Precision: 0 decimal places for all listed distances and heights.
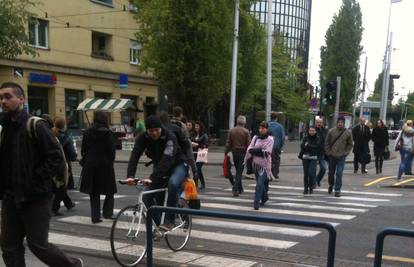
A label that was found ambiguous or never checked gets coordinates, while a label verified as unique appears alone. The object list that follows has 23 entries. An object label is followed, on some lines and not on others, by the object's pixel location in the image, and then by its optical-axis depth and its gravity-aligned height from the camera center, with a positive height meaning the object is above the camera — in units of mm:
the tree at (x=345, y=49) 72188 +6091
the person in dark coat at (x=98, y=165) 8125 -1296
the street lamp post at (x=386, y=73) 34906 +1388
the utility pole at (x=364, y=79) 54325 +1359
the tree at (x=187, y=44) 25234 +2145
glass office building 97188 +13691
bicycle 5609 -1648
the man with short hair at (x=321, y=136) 12098 -1083
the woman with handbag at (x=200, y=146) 12368 -1449
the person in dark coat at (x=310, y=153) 11539 -1413
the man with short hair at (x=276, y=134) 14195 -1242
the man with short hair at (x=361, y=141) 16938 -1614
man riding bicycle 6215 -921
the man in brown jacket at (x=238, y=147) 11383 -1307
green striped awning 25062 -1050
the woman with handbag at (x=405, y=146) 14758 -1517
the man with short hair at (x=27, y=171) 4168 -741
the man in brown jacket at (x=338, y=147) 11562 -1268
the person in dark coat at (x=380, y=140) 17344 -1606
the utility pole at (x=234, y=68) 24172 +940
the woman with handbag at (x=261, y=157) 9758 -1312
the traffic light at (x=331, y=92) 19172 -36
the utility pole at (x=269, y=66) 23047 +1064
